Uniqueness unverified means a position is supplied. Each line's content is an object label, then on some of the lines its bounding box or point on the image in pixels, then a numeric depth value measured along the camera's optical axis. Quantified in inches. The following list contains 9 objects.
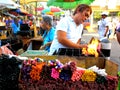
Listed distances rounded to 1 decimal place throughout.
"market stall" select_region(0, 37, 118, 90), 59.7
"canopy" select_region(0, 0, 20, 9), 217.5
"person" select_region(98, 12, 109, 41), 237.8
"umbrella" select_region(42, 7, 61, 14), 506.9
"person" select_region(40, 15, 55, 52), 135.4
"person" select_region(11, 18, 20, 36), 333.0
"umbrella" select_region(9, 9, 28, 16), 353.5
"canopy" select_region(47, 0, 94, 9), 189.5
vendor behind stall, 94.8
